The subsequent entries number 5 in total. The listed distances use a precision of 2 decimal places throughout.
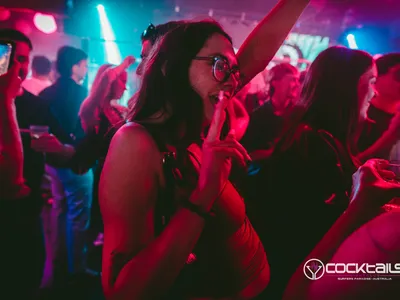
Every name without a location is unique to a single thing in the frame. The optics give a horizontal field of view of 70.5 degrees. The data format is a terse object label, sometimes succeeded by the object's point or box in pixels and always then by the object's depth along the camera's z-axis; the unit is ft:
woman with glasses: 2.68
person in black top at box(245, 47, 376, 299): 3.96
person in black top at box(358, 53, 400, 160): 5.10
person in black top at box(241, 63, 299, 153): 6.40
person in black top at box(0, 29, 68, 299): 4.68
